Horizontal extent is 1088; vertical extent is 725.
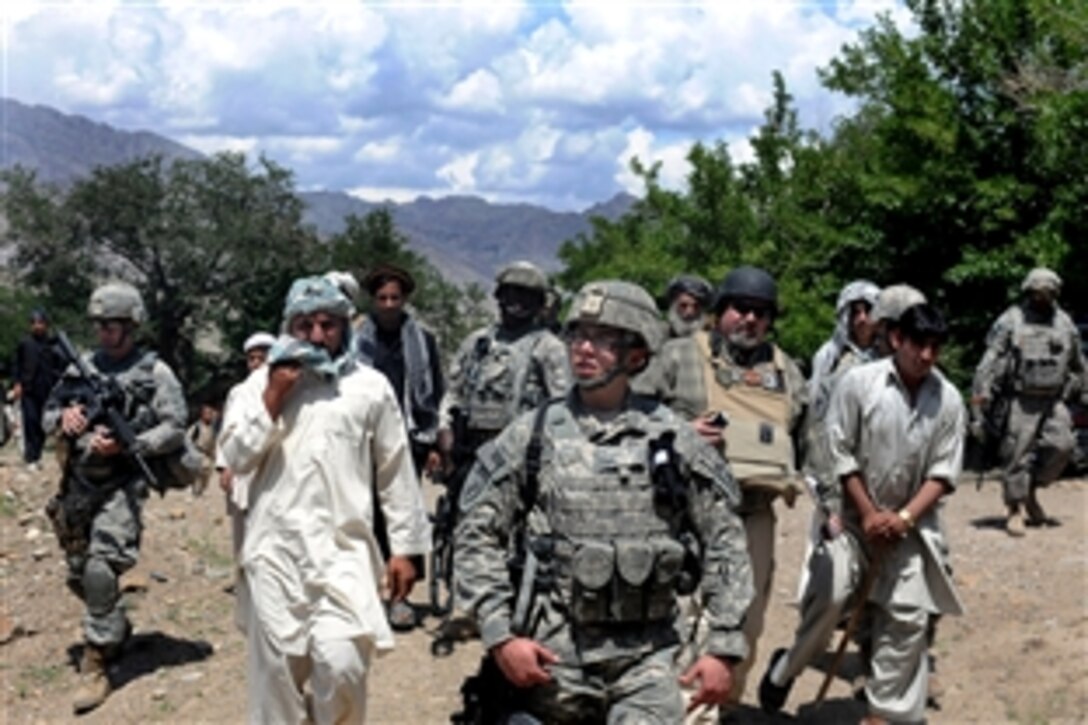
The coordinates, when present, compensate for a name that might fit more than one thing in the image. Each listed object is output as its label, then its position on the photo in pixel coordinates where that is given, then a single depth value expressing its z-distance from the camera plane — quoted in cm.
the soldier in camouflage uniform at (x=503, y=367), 769
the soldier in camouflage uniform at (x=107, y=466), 766
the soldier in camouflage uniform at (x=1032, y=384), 1092
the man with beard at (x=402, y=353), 822
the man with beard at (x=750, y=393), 602
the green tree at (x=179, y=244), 3988
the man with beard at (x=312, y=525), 520
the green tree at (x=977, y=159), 1528
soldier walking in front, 412
